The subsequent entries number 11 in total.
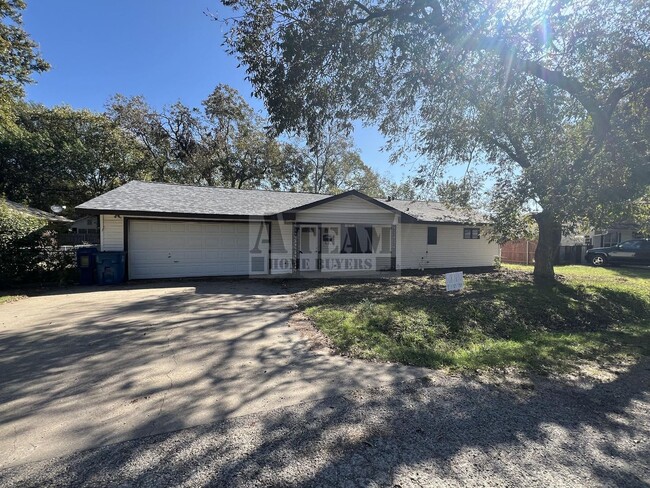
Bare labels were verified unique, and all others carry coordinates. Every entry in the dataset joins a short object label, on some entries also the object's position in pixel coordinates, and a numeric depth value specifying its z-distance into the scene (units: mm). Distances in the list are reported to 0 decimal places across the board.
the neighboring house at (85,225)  26609
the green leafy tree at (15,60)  11102
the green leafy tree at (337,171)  31156
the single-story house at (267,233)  11625
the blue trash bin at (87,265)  10688
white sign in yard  8477
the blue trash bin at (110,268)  10695
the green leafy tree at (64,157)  24375
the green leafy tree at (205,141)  26125
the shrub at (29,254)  9461
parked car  18577
